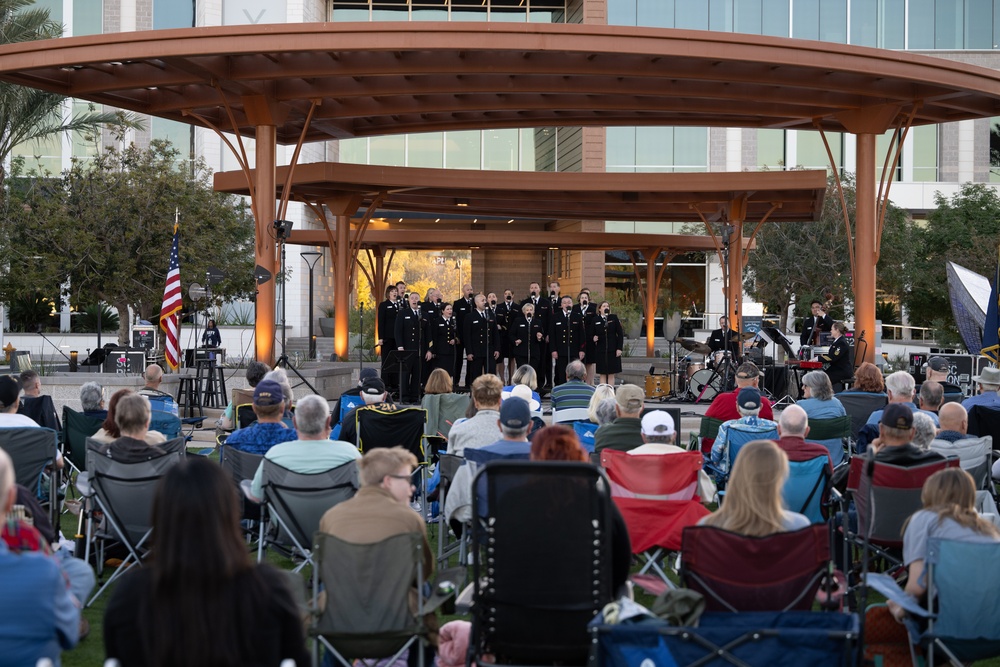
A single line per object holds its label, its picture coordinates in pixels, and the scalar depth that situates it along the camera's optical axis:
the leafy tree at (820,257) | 35.03
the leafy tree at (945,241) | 32.59
